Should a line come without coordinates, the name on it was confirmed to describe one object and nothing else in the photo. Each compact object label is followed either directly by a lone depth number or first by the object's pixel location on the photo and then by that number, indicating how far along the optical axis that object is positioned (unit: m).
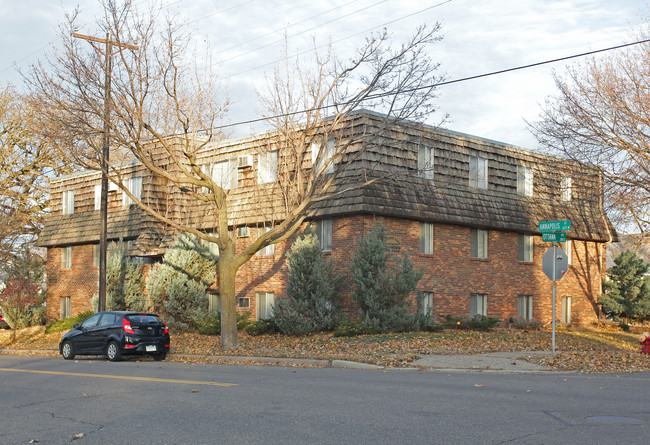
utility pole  20.92
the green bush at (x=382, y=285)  23.09
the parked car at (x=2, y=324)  43.18
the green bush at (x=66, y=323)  33.19
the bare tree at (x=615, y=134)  23.77
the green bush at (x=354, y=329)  22.66
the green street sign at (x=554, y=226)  17.12
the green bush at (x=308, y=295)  24.14
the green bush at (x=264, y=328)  25.59
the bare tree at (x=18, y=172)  40.53
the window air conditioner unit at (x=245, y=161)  28.94
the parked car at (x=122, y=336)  19.52
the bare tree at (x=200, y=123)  20.73
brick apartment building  25.20
